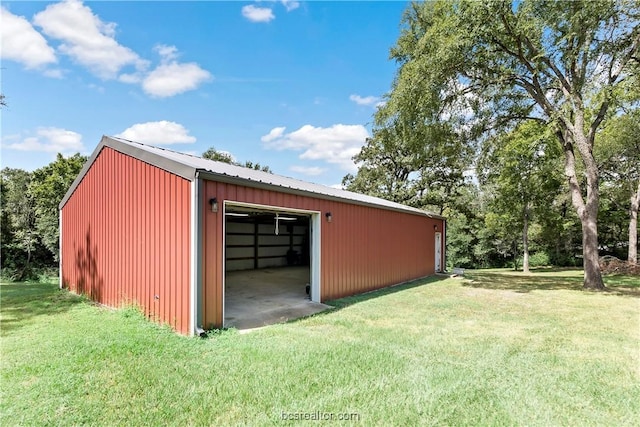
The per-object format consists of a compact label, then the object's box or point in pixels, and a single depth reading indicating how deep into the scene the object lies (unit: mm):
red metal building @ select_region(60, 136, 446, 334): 4699
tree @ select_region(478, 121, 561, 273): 13852
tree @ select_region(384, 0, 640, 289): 8406
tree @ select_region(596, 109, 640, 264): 14688
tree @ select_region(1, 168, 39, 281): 16547
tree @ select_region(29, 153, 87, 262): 16312
